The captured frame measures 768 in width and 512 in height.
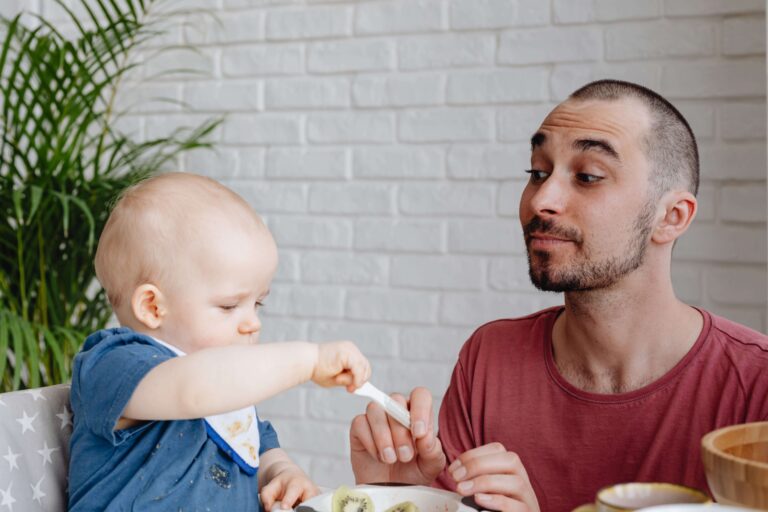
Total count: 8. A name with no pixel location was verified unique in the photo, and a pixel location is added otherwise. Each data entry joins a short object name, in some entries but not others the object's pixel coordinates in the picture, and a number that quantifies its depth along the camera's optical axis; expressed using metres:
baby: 0.93
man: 1.31
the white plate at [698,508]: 0.63
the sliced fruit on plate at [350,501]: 0.91
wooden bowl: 0.64
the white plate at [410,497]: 0.93
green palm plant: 2.32
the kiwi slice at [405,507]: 0.93
